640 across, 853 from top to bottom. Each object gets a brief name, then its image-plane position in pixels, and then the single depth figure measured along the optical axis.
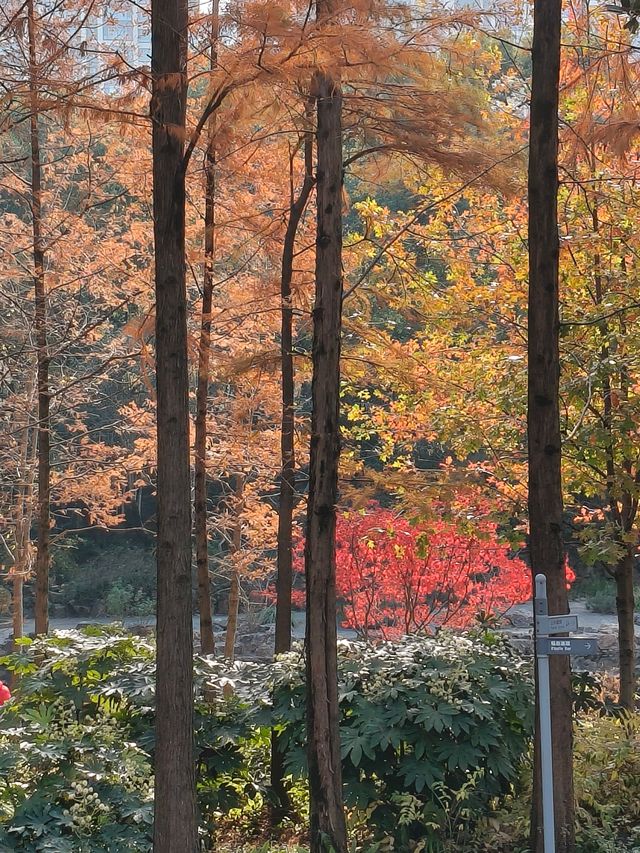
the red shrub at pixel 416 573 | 12.23
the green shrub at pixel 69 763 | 4.91
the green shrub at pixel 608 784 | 5.41
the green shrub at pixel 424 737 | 5.52
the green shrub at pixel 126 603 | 24.69
